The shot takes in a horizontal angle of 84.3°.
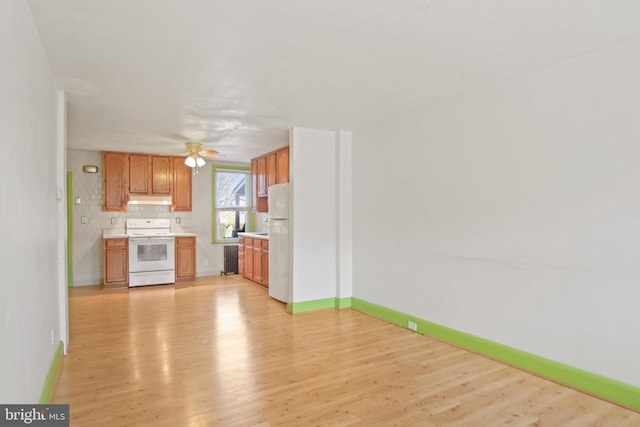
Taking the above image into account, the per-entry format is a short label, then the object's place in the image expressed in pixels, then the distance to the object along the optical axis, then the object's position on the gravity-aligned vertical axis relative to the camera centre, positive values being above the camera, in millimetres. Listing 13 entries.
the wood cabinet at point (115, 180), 6625 +643
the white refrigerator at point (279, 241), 5113 -411
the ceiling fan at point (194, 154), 5570 +978
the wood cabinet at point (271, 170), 5907 +731
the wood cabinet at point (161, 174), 6980 +779
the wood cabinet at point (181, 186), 7203 +566
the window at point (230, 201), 7848 +279
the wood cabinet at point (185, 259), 6938 -892
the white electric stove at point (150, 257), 6434 -809
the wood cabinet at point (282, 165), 5578 +778
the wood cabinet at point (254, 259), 6363 -894
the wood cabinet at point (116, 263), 6355 -890
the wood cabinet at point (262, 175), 6277 +681
